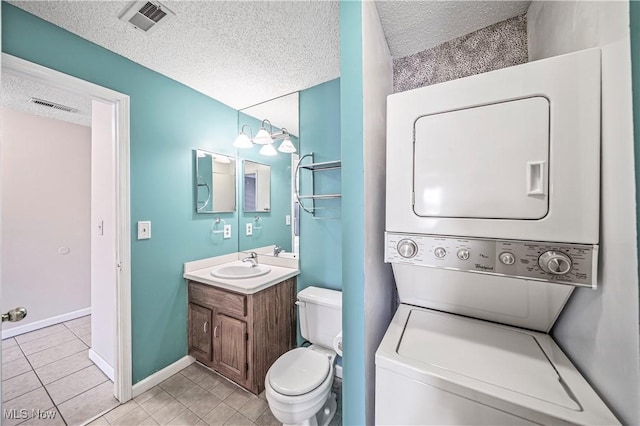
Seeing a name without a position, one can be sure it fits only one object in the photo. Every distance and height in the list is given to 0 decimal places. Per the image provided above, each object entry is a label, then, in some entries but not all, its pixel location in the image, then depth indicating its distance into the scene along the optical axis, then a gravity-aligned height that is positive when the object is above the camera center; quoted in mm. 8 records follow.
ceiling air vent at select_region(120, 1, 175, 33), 1239 +1134
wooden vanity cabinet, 1674 -917
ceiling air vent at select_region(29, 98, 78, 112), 2157 +1082
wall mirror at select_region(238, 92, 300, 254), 2211 +330
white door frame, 1631 -303
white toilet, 1232 -960
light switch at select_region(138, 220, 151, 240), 1739 -122
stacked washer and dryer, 635 -62
